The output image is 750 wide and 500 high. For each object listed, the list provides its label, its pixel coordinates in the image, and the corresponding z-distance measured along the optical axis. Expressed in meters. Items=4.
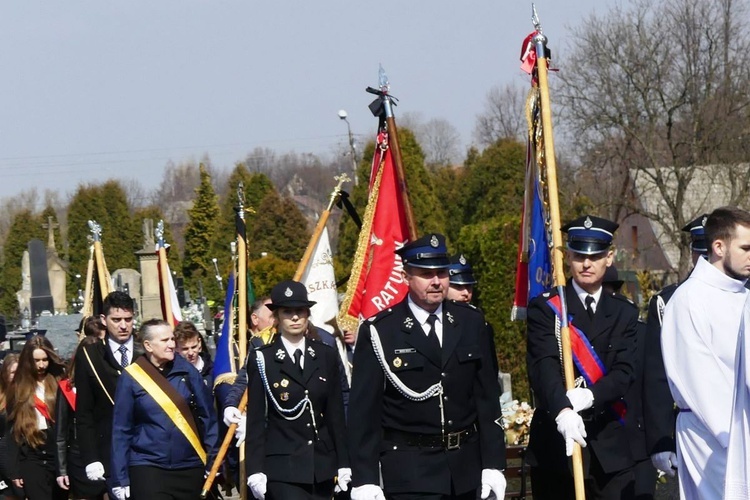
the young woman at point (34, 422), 10.73
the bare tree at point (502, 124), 64.06
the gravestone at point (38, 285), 28.52
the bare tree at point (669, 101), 34.72
